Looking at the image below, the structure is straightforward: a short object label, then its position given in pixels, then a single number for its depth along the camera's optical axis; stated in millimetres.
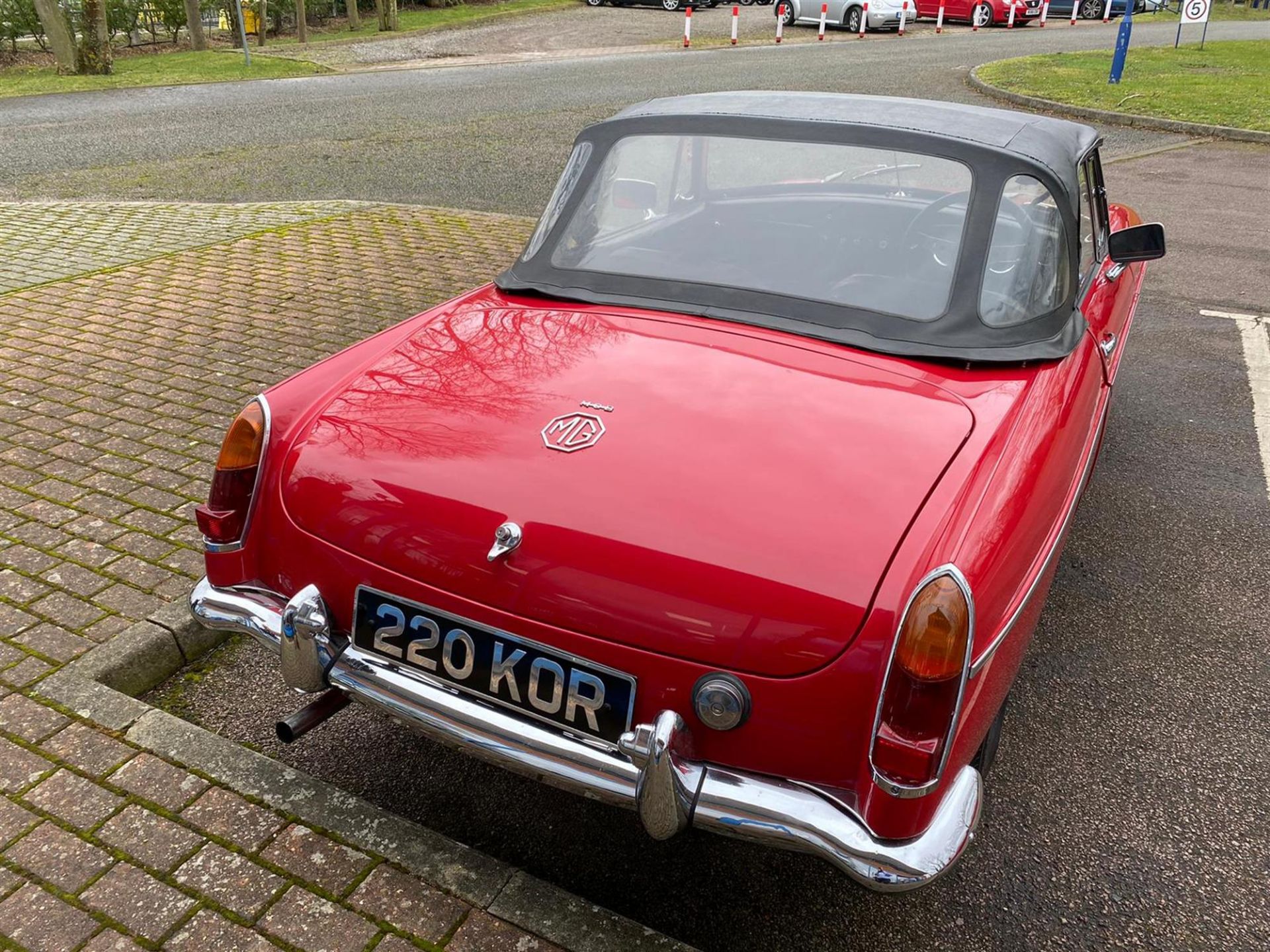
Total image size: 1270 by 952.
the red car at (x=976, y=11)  27250
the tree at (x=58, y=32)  17906
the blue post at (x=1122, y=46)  15234
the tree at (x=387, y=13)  25391
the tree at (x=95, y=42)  17703
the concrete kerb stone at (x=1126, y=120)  13203
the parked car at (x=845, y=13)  24656
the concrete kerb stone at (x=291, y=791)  2141
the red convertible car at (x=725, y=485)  1919
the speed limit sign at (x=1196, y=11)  19000
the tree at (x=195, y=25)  21797
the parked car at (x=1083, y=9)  30922
